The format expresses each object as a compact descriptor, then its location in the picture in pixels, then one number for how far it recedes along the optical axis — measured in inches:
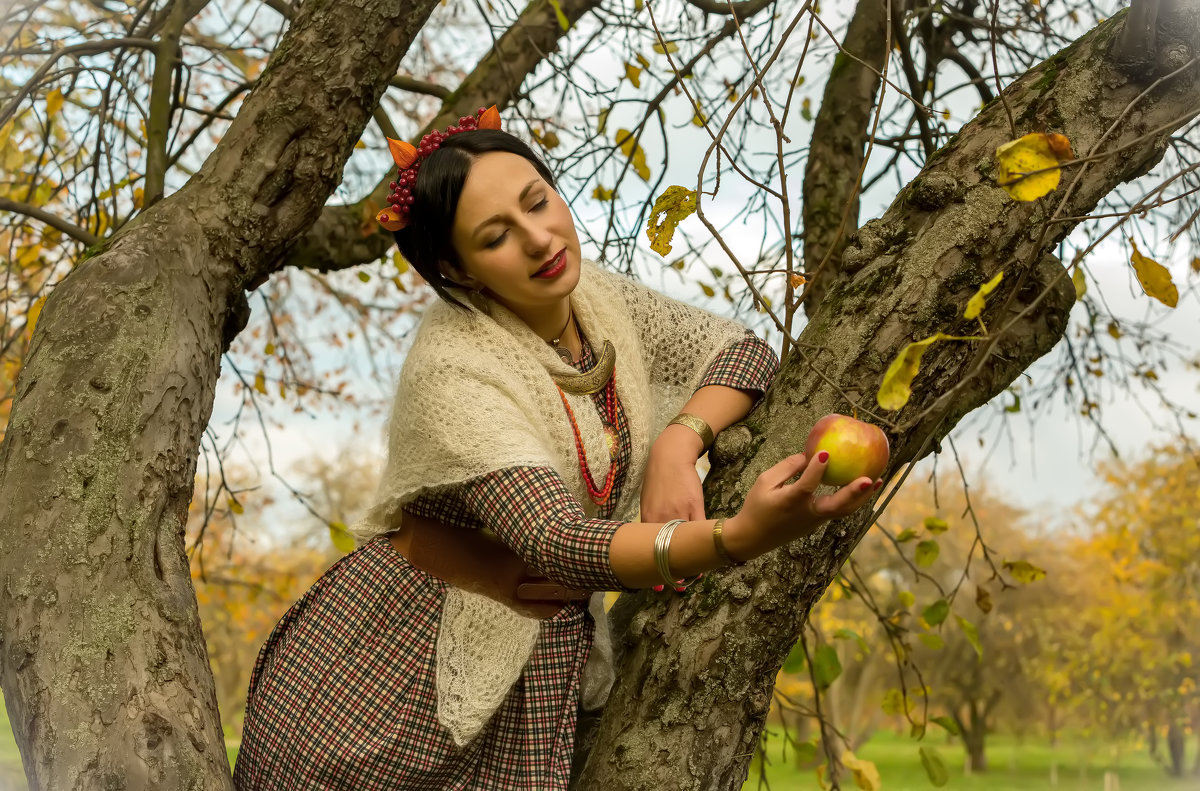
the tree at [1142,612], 335.9
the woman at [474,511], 61.1
